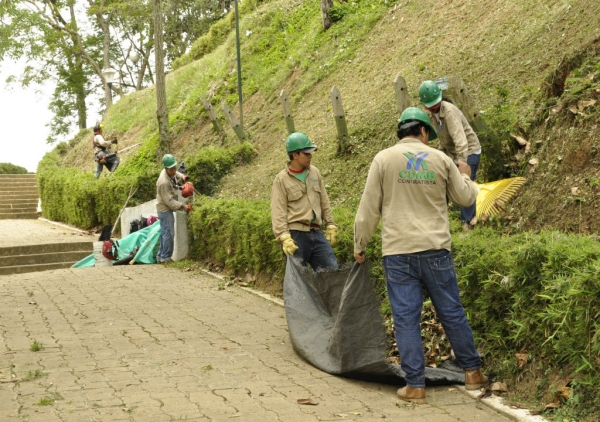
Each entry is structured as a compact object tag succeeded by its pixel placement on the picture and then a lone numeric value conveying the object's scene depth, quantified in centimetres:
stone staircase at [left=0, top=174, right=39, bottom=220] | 3192
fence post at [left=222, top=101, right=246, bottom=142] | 1980
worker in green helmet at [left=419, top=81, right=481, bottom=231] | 841
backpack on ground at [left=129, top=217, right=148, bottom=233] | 1714
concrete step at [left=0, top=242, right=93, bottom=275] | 1850
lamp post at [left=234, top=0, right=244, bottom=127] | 2045
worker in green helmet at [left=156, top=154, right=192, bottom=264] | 1426
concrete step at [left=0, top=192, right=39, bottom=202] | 3327
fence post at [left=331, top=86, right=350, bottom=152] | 1377
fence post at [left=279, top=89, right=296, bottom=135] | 1662
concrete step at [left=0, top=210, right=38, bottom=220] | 3159
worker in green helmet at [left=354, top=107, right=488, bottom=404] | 560
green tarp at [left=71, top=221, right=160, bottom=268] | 1503
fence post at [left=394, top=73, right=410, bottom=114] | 1117
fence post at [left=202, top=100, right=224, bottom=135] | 2155
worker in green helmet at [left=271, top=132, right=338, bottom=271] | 760
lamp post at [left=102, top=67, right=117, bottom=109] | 3322
